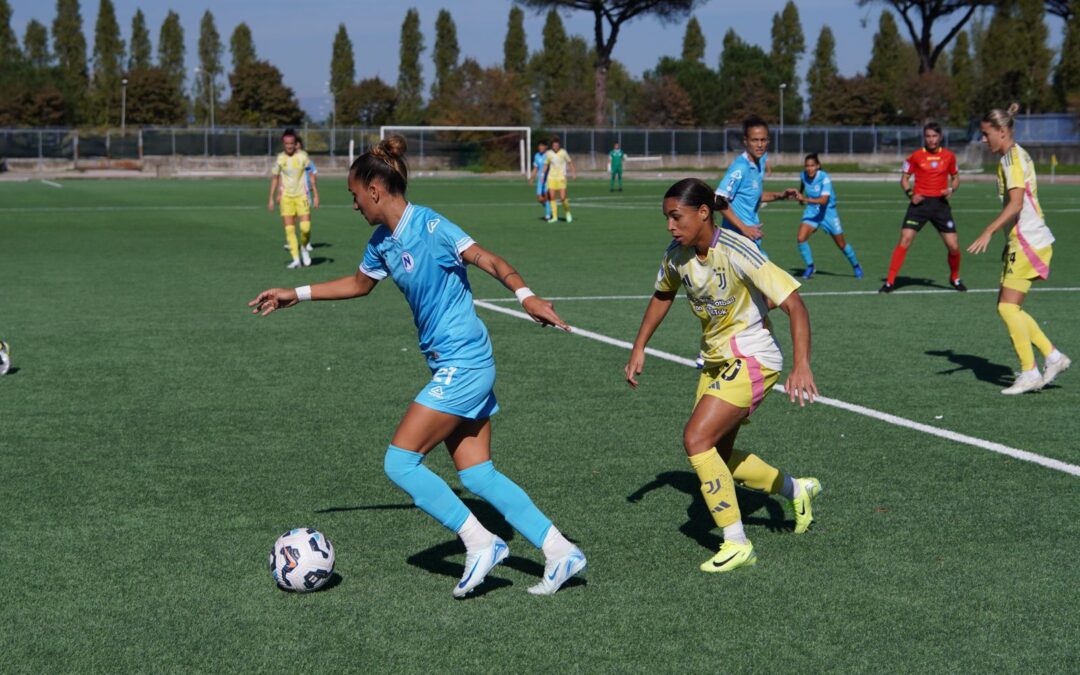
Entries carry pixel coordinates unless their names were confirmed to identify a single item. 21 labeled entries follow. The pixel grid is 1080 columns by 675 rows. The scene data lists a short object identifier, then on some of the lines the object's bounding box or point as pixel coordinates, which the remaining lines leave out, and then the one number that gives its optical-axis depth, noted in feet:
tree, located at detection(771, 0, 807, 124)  440.33
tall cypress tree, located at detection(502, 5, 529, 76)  424.87
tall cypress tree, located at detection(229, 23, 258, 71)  426.92
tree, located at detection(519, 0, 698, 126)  278.46
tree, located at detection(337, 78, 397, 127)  352.08
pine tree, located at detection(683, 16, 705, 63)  444.55
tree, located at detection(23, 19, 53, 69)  397.19
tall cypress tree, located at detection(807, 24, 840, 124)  446.19
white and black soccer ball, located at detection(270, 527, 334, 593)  17.92
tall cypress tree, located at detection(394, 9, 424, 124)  418.31
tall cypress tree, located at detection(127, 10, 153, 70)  418.92
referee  54.54
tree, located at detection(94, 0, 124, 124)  389.39
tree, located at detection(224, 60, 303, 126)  325.01
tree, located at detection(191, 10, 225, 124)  423.64
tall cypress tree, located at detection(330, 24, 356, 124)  422.00
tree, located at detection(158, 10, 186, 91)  425.28
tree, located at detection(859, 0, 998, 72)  293.23
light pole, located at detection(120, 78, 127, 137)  313.12
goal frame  217.77
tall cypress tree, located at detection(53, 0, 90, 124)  385.70
